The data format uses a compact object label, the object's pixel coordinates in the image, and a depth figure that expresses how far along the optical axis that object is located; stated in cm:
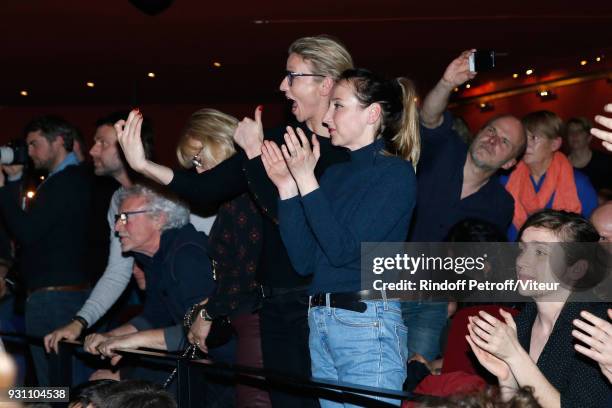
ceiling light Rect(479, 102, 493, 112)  1203
